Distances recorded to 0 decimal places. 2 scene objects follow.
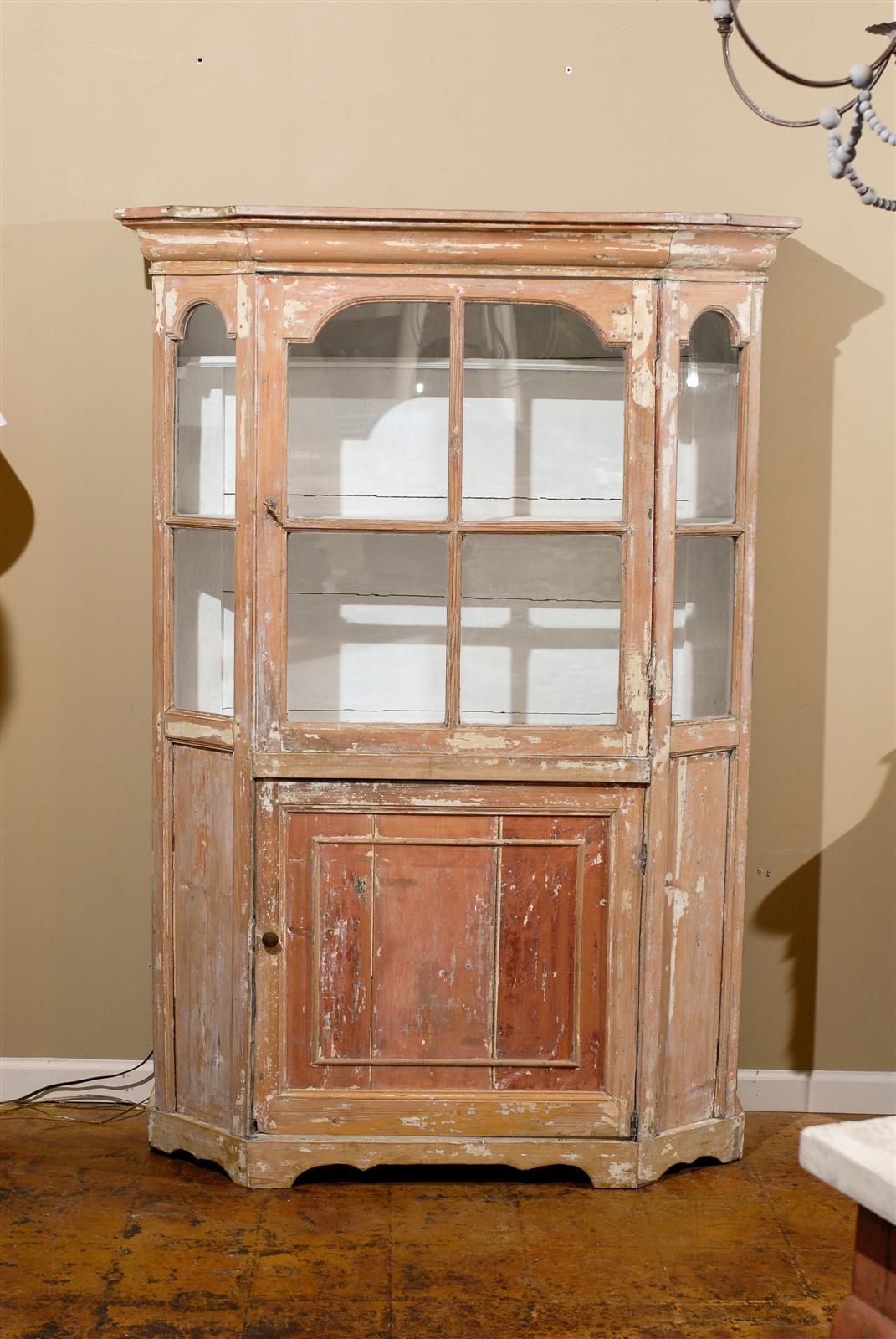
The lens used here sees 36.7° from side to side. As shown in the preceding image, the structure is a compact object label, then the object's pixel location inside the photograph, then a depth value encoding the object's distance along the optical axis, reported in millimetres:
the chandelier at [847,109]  1472
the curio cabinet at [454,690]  2764
